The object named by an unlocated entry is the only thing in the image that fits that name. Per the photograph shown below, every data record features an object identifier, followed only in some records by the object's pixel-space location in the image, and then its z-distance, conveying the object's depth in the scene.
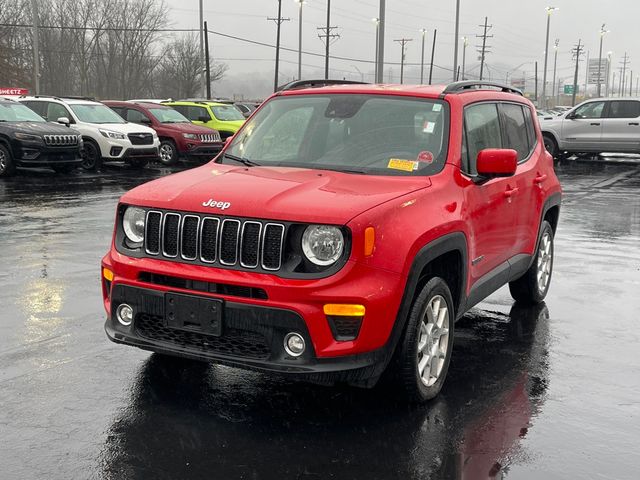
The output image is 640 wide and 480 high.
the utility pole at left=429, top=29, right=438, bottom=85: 78.64
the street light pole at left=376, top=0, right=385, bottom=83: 22.88
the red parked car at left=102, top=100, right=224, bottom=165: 21.69
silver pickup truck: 22.72
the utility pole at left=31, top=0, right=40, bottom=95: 34.98
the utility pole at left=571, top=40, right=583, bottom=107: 109.81
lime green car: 24.06
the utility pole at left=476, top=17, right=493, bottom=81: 96.07
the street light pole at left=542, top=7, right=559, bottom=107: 65.94
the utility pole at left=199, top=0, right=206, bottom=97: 42.94
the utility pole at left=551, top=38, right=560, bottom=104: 102.40
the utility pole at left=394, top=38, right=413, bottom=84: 105.30
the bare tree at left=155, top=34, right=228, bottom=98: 77.25
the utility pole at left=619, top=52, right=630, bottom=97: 166.50
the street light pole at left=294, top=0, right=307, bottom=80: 57.84
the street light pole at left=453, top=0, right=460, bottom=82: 40.93
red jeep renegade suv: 3.83
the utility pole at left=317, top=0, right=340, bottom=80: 57.16
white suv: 19.22
